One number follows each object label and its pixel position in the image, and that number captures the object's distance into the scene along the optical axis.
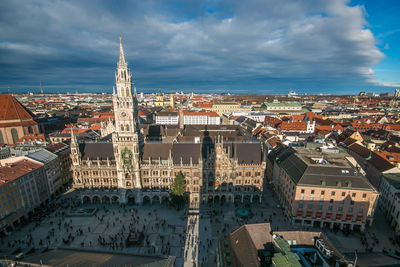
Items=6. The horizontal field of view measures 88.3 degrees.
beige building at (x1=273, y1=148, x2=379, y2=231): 55.00
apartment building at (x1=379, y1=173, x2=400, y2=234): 57.78
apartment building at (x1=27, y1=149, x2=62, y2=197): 72.07
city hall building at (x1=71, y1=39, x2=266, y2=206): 66.50
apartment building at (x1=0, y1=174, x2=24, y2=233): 55.28
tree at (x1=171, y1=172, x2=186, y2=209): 62.66
